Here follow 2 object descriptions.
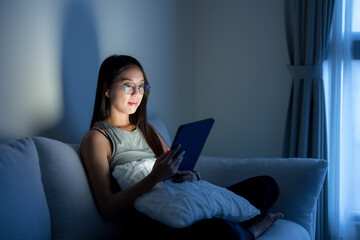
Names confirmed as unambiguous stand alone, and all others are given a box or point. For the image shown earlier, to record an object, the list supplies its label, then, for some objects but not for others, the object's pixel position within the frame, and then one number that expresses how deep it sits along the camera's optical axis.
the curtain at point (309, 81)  2.65
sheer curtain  2.62
